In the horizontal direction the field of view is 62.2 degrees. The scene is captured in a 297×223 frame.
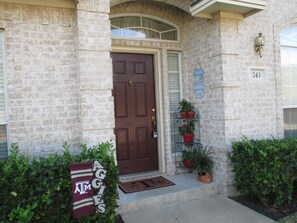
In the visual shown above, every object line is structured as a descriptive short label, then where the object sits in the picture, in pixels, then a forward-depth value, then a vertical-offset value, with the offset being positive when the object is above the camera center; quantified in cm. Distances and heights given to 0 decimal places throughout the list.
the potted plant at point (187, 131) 468 -47
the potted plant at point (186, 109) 469 -5
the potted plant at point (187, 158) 452 -96
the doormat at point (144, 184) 402 -131
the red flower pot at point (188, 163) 453 -106
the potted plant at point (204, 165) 429 -104
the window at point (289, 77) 491 +52
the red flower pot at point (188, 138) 468 -60
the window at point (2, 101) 313 +16
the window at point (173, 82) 486 +50
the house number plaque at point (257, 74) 441 +54
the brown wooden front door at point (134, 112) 452 -6
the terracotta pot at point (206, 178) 426 -126
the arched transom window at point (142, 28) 446 +151
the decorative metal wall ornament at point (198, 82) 451 +46
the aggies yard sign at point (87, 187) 260 -83
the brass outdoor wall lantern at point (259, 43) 430 +106
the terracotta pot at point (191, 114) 467 -15
